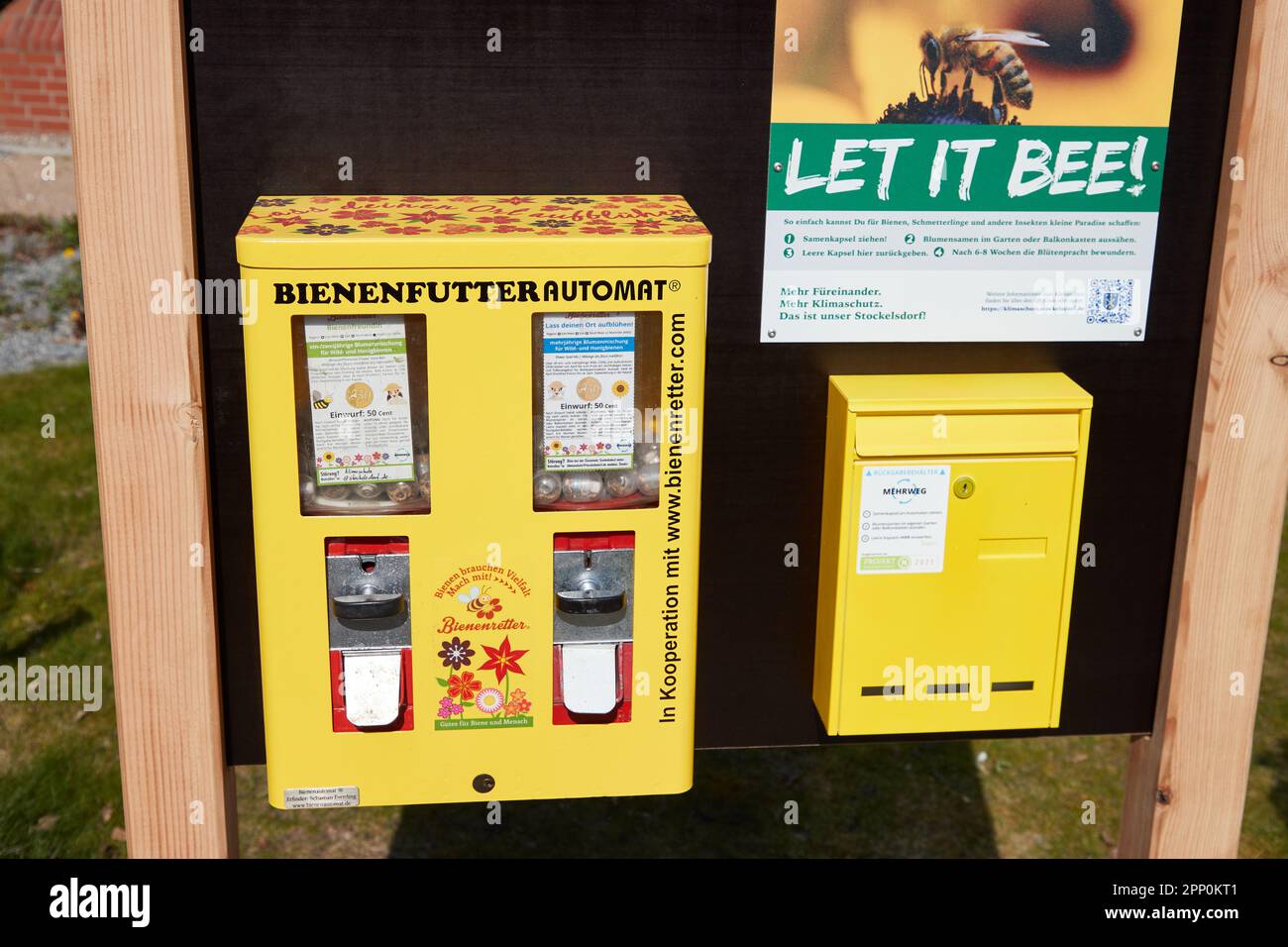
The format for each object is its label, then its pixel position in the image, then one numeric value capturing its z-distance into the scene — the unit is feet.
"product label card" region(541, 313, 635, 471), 7.60
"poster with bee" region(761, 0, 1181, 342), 8.07
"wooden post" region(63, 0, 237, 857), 7.48
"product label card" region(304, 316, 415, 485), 7.47
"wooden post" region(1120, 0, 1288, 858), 8.35
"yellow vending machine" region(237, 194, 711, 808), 7.29
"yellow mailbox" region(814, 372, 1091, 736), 8.20
